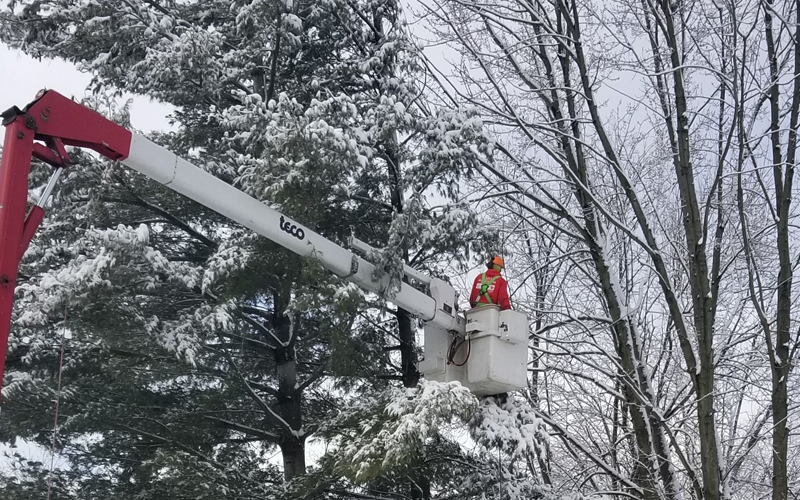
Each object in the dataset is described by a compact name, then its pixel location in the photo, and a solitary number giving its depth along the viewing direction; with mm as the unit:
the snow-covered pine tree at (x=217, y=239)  9867
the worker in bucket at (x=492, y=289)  9375
